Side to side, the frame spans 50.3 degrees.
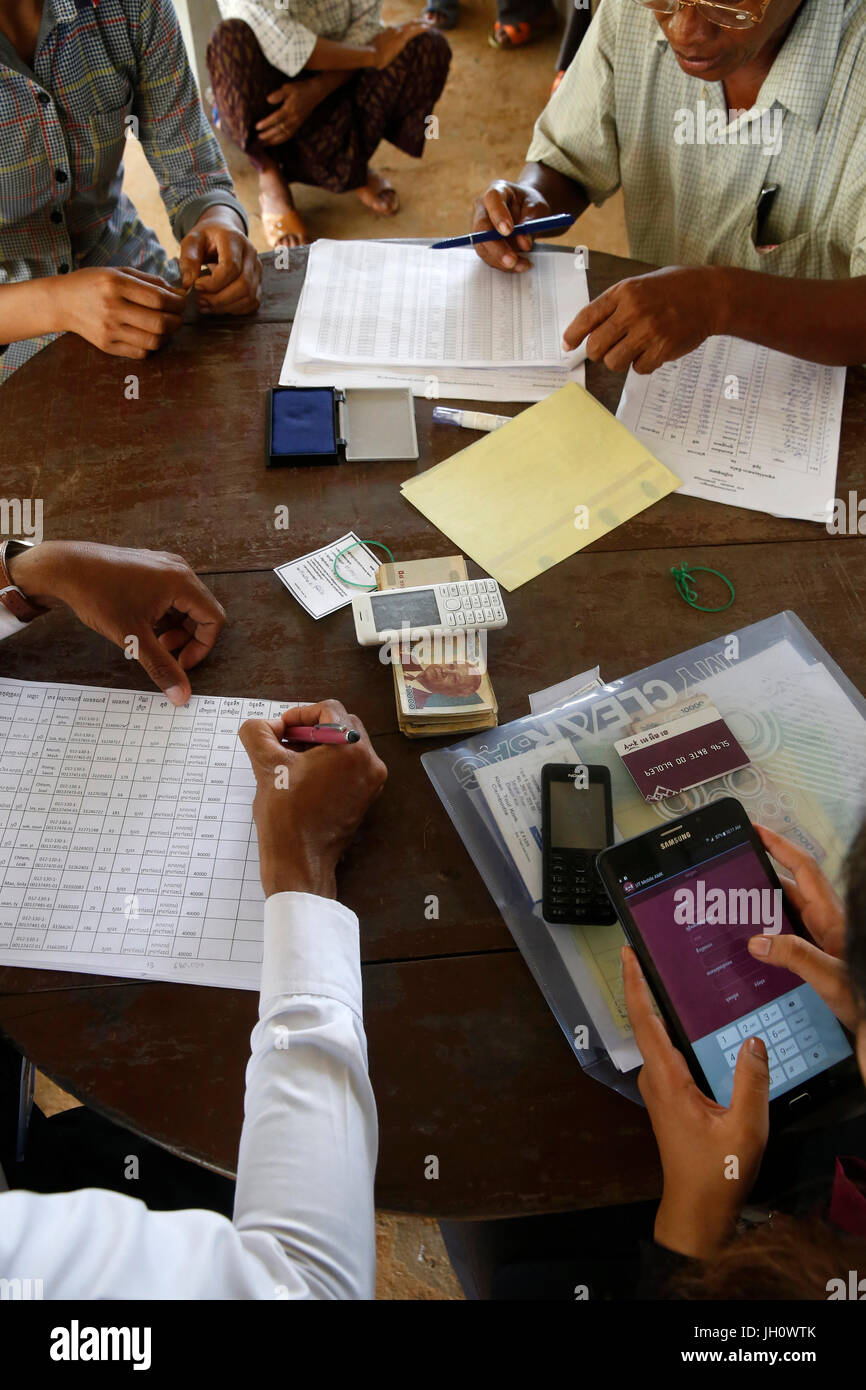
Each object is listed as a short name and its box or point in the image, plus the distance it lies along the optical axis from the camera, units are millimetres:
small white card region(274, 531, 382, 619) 1070
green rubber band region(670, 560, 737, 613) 1076
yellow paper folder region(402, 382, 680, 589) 1117
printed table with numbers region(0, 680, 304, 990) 853
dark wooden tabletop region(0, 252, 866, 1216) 779
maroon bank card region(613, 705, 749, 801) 937
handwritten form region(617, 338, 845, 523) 1161
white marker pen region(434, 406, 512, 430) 1216
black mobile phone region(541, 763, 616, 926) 860
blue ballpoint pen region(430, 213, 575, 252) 1312
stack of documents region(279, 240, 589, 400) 1261
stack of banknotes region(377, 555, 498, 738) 967
